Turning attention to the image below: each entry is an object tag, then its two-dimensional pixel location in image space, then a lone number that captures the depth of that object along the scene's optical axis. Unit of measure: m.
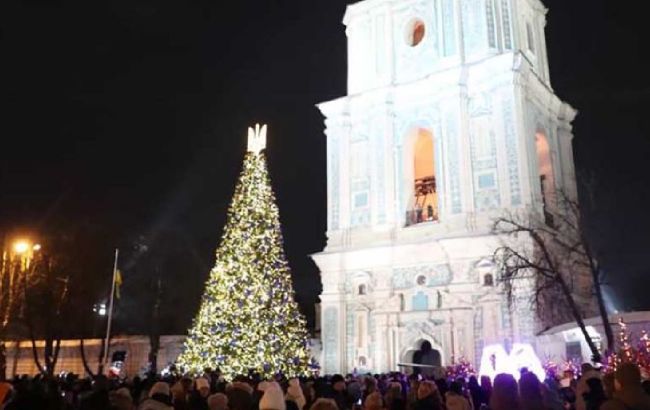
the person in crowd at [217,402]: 7.29
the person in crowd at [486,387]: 10.98
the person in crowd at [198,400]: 8.20
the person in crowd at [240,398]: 7.36
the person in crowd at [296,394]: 9.59
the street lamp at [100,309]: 39.84
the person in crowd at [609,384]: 8.70
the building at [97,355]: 35.34
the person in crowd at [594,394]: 8.15
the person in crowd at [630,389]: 6.00
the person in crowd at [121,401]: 6.57
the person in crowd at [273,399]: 6.78
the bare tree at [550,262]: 22.31
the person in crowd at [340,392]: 11.30
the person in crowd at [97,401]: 6.09
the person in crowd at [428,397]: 6.46
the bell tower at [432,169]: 27.12
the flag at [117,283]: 28.78
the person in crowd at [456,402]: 7.72
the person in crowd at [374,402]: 6.73
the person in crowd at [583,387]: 8.43
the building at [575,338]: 22.34
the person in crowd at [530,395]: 6.17
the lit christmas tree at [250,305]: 23.17
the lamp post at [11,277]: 25.53
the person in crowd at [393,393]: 9.18
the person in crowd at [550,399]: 7.27
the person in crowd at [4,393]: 9.77
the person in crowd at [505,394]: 6.20
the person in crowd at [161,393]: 8.16
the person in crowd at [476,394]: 11.40
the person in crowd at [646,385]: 7.73
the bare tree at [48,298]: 33.12
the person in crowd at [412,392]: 10.30
